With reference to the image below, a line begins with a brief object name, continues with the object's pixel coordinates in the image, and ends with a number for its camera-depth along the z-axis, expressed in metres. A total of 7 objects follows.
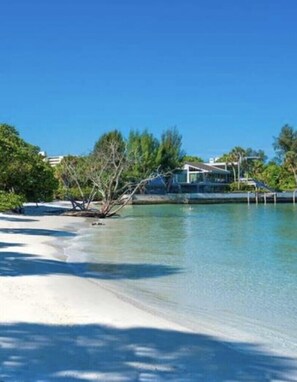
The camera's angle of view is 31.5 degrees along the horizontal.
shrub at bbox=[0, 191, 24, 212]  33.53
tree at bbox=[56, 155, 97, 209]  47.49
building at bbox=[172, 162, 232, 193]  98.94
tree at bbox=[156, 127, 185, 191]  88.31
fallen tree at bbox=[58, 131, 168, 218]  42.31
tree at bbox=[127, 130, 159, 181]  81.50
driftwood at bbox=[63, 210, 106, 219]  41.62
